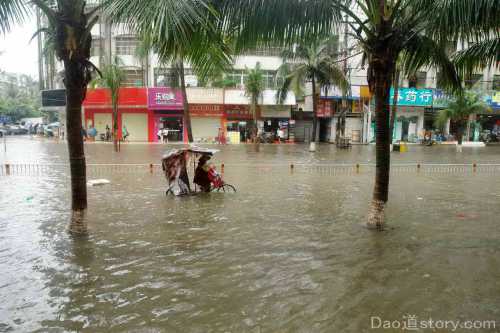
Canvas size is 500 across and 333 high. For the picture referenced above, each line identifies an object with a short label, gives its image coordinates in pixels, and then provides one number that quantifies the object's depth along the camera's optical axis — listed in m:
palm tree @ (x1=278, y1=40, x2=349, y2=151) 27.27
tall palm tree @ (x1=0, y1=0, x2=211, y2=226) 6.24
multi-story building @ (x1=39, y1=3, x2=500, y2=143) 35.78
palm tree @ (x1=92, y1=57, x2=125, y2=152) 23.84
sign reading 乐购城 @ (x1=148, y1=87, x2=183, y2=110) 34.44
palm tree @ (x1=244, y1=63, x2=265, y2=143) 28.30
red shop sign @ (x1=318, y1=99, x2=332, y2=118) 37.94
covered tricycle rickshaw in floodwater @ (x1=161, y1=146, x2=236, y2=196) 10.95
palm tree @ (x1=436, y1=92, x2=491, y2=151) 33.00
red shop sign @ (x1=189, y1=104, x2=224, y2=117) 36.38
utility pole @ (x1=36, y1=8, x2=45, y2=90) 46.19
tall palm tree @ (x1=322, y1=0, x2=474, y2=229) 6.85
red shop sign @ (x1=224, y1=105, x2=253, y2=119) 36.94
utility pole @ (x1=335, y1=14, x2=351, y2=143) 31.81
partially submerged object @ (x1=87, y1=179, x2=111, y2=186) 12.93
